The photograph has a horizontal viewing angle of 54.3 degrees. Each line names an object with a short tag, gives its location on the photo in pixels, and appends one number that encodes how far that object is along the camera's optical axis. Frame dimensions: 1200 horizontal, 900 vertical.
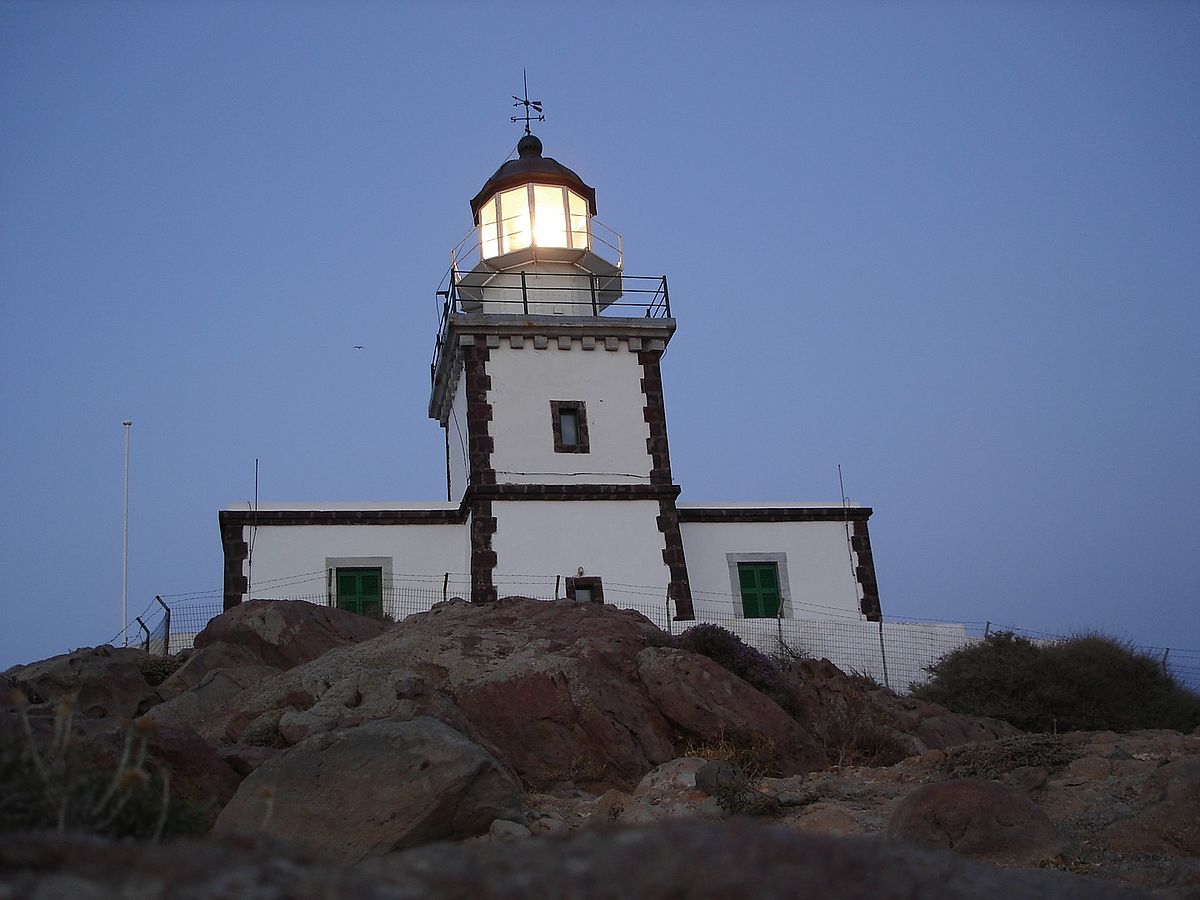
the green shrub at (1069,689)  18.23
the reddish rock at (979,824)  8.02
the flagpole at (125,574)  21.28
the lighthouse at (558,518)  21.66
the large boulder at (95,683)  14.18
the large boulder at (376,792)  7.62
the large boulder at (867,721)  13.64
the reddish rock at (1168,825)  8.14
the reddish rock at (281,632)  15.77
